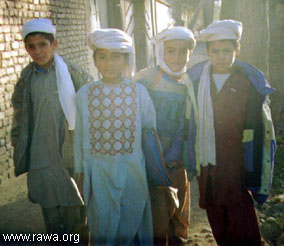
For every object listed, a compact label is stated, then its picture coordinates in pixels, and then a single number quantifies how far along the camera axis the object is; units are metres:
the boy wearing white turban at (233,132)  2.63
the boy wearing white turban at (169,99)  2.68
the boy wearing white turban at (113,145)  2.50
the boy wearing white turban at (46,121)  2.77
